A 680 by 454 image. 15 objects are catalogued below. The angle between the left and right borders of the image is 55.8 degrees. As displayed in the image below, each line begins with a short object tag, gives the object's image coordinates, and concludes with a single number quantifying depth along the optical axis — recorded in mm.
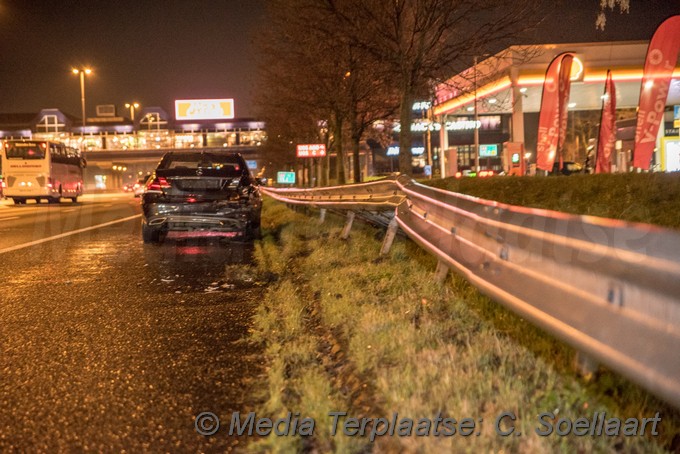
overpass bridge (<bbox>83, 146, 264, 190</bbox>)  92438
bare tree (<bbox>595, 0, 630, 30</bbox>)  10805
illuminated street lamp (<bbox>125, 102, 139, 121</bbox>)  91169
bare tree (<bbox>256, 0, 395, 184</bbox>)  15423
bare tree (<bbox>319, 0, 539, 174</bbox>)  13664
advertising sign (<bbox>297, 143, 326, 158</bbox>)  34094
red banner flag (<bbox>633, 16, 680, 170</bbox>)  14461
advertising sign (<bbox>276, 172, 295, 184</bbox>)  44088
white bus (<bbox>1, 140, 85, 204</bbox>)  34219
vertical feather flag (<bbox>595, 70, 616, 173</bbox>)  18812
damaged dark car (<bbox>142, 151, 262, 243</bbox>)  10727
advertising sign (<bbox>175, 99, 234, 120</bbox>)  81375
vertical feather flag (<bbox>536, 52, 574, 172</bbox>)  18969
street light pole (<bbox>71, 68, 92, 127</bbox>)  58812
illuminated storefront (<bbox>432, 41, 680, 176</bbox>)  30469
